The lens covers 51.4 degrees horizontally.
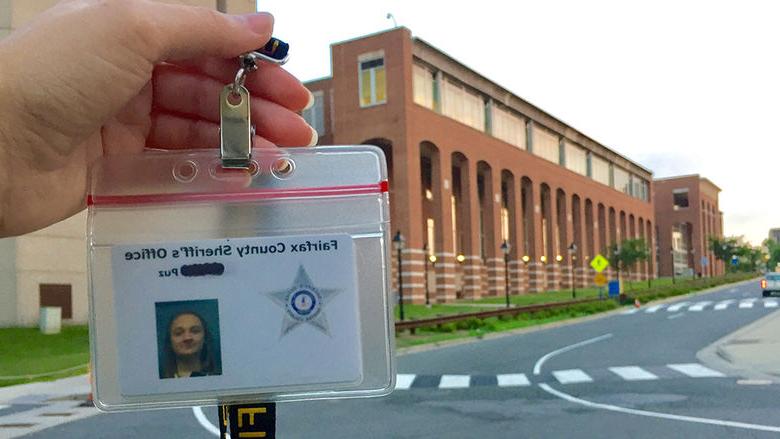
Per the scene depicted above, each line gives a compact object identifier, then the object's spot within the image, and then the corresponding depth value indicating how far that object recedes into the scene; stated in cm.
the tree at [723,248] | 13188
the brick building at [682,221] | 14538
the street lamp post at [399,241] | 3529
